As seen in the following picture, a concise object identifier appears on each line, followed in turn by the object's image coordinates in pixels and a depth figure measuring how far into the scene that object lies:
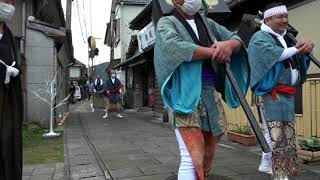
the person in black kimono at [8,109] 2.66
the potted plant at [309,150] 3.96
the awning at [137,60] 10.89
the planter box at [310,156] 3.95
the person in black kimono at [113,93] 10.63
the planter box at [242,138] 5.22
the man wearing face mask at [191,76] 2.21
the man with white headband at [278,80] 2.81
